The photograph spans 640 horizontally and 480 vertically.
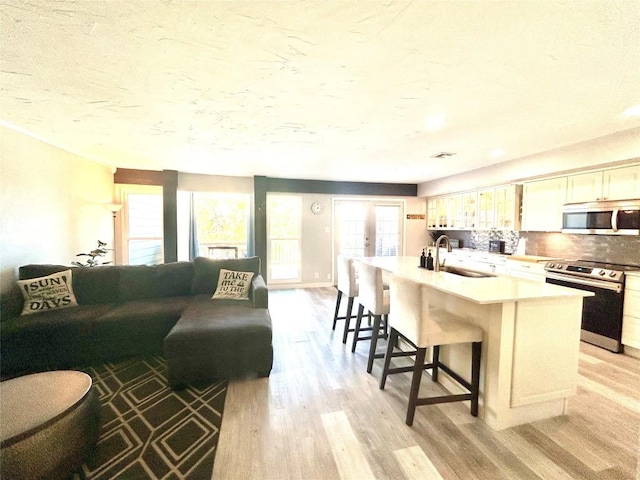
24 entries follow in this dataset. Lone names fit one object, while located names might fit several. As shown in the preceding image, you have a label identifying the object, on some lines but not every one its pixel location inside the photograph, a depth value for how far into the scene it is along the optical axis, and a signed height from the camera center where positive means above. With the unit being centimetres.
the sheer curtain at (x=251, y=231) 552 -15
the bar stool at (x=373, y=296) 250 -70
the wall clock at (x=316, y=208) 580 +37
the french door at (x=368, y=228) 602 -5
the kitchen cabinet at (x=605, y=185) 288 +51
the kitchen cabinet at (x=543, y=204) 361 +34
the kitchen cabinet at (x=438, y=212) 571 +32
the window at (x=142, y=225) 501 -6
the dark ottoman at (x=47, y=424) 123 -102
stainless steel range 289 -75
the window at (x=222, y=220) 560 +7
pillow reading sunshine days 269 -75
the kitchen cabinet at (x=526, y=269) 367 -60
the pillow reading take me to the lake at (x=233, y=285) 318 -74
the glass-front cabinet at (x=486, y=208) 453 +33
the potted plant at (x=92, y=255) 372 -48
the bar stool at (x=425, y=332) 183 -74
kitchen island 177 -83
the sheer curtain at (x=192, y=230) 551 -15
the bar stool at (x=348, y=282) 306 -66
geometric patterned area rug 150 -138
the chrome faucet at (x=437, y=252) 245 -24
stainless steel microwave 286 +13
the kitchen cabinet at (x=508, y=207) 415 +33
